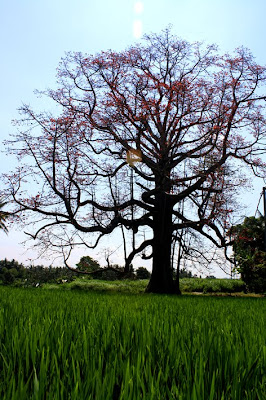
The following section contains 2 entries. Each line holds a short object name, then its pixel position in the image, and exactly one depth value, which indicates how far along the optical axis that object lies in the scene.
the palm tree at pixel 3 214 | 15.14
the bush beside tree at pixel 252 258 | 17.95
